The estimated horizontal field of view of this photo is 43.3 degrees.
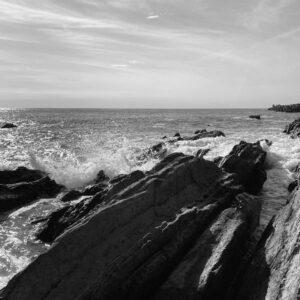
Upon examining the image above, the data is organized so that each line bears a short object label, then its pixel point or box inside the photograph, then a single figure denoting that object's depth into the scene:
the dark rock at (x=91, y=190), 19.42
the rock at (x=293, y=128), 44.47
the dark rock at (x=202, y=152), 26.42
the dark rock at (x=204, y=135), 39.65
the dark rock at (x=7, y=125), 82.06
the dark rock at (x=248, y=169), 17.83
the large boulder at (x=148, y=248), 8.00
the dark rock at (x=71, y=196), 19.03
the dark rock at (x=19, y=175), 21.02
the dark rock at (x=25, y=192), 17.64
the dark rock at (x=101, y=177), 23.22
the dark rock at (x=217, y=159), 20.34
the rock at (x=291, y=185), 18.38
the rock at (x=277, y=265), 7.59
